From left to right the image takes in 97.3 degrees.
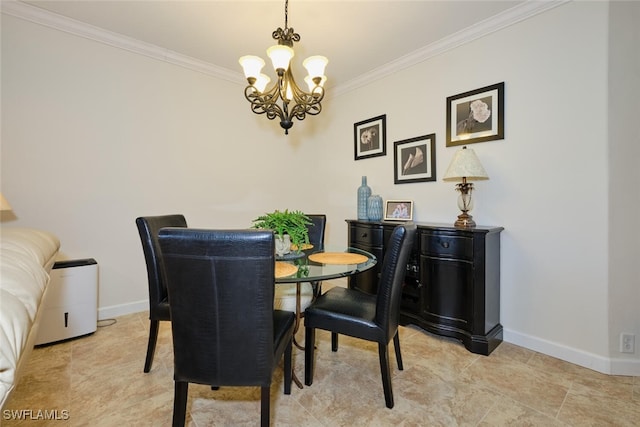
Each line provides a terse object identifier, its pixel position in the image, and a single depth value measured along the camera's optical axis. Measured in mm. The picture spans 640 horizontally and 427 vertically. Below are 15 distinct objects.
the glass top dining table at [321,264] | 1475
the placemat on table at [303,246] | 2144
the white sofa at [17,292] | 670
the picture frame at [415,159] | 2719
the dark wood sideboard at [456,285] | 2074
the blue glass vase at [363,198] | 3066
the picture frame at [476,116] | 2271
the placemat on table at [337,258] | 1783
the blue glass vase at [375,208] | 2959
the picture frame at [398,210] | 2842
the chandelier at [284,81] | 1763
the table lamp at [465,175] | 2143
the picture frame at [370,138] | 3145
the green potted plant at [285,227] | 1853
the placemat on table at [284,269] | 1485
